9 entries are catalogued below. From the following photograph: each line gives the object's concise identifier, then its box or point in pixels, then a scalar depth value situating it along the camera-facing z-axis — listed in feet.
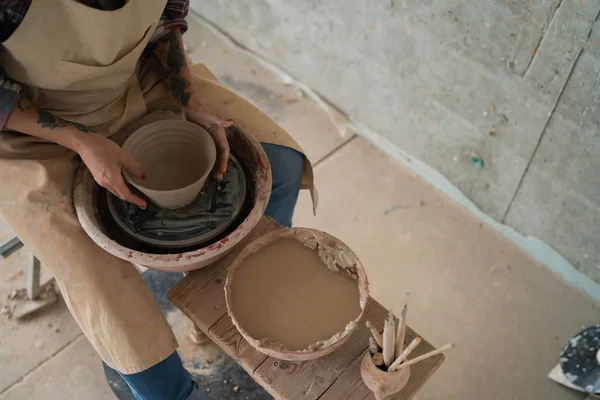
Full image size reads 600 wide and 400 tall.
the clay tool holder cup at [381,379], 3.55
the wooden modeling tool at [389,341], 3.34
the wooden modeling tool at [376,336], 3.49
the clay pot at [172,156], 4.30
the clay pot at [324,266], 3.68
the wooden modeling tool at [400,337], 3.48
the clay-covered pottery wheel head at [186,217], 4.29
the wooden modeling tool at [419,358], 3.45
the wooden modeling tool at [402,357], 3.37
